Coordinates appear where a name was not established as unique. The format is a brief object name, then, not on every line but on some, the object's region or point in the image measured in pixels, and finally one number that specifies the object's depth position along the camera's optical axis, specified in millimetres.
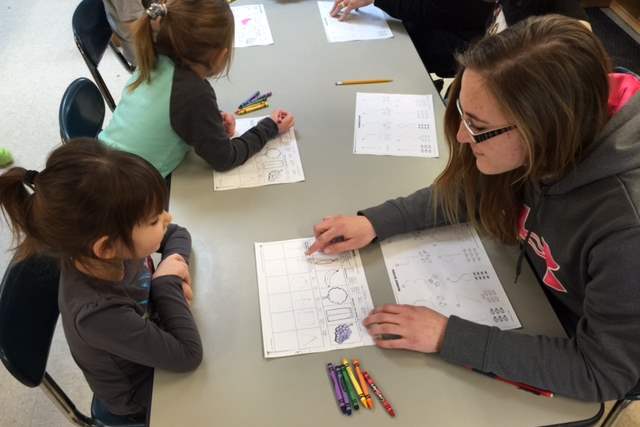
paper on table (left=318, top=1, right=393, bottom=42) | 1853
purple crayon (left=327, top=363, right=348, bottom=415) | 888
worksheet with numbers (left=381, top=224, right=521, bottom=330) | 1039
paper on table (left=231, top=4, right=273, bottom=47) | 1835
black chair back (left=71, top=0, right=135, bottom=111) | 1672
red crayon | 883
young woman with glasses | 829
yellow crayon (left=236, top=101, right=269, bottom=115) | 1545
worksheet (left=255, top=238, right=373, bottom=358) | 988
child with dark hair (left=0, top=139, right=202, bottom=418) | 872
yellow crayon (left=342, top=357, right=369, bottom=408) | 896
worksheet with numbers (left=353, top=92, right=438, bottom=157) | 1419
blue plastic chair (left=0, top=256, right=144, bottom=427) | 987
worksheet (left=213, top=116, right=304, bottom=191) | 1332
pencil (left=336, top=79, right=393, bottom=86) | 1634
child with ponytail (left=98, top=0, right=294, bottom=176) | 1272
